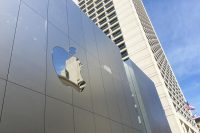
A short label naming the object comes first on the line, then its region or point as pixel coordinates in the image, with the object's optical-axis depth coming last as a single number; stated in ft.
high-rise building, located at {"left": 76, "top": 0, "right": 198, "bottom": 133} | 112.57
